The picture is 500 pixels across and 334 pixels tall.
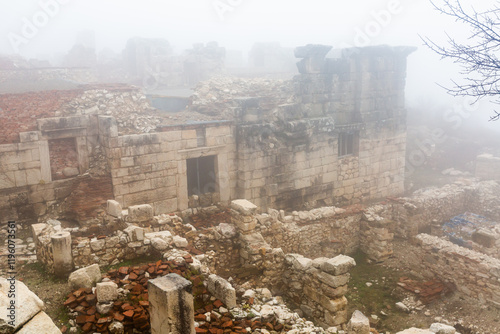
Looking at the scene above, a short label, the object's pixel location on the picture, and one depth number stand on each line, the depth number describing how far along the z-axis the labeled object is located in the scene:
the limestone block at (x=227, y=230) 9.34
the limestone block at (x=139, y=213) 8.83
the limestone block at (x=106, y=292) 6.00
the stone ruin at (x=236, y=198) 6.63
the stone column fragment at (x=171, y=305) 5.07
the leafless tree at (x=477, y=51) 4.96
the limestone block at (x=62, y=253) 7.06
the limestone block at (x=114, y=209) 9.37
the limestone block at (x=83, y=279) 6.39
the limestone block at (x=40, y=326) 4.16
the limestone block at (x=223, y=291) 6.53
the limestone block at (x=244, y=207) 9.29
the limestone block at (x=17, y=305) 4.01
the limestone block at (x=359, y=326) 6.61
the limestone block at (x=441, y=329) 6.71
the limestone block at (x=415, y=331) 6.16
